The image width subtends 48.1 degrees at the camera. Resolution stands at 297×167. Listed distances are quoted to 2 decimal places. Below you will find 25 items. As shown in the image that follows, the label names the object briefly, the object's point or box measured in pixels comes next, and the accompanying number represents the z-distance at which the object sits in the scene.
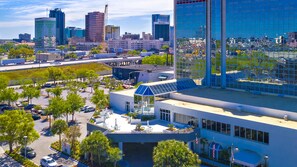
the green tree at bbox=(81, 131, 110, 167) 33.28
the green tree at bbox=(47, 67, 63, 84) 88.94
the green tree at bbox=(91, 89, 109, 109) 51.16
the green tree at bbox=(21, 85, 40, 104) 62.06
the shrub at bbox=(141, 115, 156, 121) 42.59
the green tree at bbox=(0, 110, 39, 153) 37.97
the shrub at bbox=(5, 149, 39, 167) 36.28
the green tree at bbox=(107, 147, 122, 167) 33.09
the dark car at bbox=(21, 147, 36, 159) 38.53
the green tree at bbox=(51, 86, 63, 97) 62.00
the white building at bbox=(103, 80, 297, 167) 32.19
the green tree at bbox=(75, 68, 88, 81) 91.81
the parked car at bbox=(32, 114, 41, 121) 55.08
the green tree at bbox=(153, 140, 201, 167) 28.50
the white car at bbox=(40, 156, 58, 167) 35.27
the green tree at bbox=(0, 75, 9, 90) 67.93
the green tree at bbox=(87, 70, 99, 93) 88.80
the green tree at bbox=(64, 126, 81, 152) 39.19
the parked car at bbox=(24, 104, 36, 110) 61.83
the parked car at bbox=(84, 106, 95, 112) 60.36
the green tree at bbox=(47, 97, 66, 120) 45.91
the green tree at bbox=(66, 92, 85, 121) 50.26
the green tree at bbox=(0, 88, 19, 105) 58.50
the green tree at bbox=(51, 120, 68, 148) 39.97
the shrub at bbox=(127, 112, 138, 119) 43.05
